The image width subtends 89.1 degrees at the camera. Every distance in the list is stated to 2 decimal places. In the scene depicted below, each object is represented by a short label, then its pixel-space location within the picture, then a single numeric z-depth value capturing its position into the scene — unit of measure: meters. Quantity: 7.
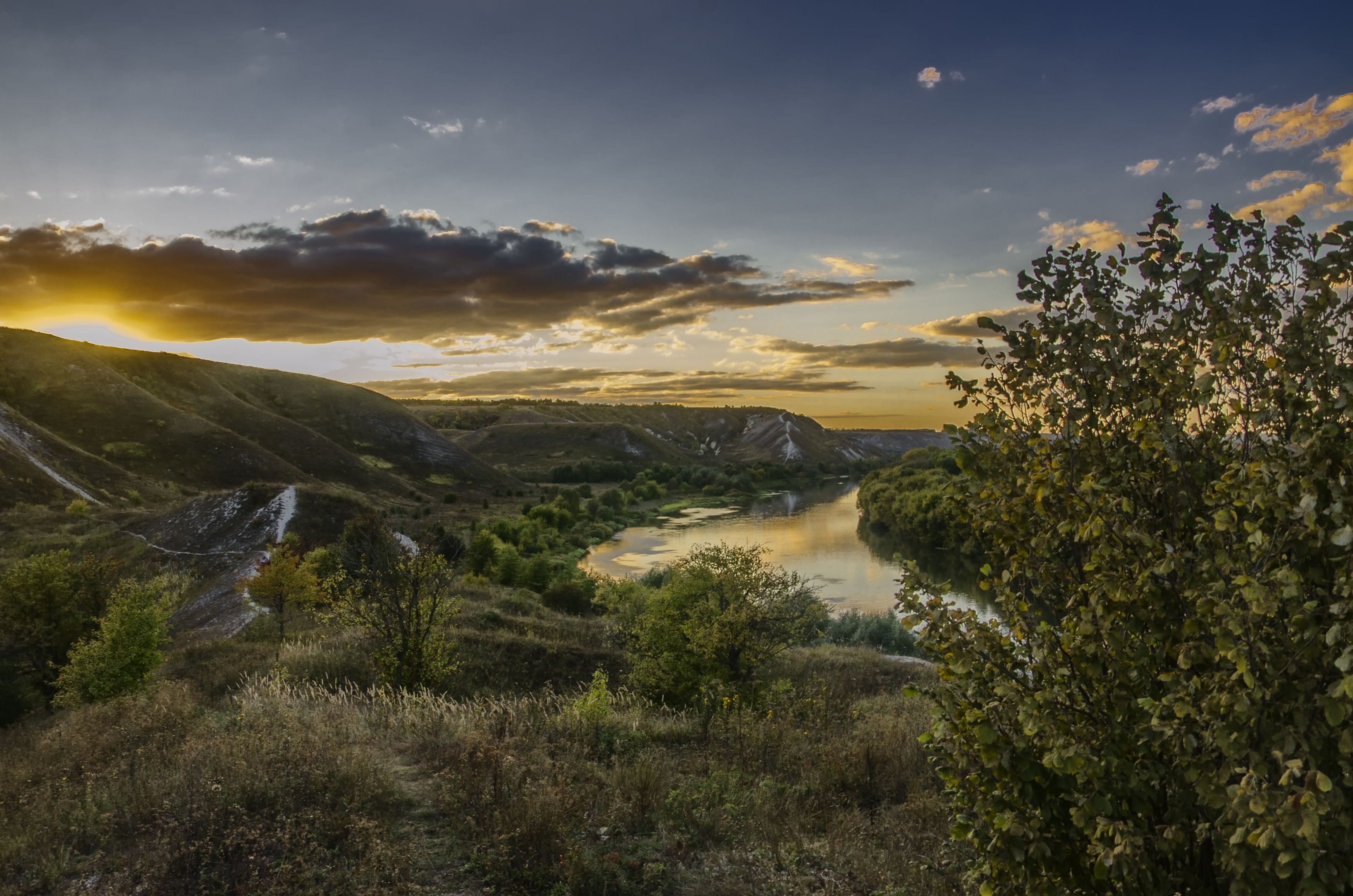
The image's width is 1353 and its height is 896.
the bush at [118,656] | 15.67
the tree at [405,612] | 15.52
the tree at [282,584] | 28.50
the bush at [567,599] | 43.31
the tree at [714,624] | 20.19
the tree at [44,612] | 19.86
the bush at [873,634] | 35.06
